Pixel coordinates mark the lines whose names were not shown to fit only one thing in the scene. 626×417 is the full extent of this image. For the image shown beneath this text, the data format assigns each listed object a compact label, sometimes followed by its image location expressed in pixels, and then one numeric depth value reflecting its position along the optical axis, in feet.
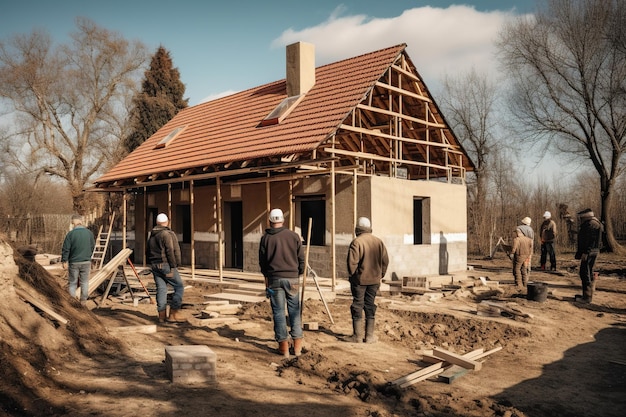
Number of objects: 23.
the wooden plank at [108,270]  35.55
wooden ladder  57.25
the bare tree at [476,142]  98.63
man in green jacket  31.96
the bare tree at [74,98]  107.34
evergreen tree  111.96
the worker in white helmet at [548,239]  56.13
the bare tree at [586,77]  72.84
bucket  37.63
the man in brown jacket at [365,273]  26.07
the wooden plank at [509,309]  32.12
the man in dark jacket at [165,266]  29.81
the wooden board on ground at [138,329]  26.73
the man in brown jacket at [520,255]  41.34
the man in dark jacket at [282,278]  23.36
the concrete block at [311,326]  28.66
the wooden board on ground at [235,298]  37.82
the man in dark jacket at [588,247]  36.91
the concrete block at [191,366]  18.28
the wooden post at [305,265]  25.70
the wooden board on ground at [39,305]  21.58
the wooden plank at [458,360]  21.50
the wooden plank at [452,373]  20.11
